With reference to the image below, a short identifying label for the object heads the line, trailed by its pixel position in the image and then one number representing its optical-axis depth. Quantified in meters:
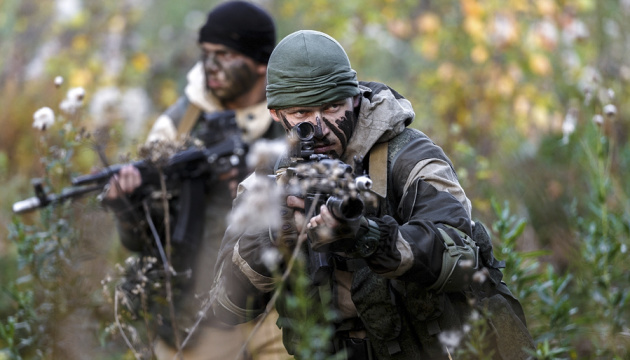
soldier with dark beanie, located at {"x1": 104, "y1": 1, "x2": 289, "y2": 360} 8.27
